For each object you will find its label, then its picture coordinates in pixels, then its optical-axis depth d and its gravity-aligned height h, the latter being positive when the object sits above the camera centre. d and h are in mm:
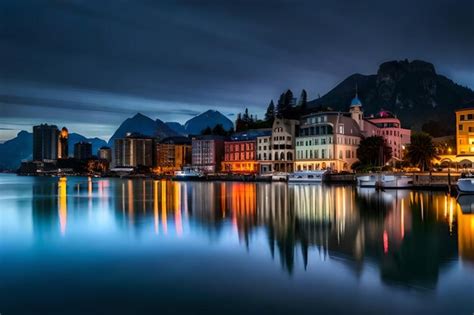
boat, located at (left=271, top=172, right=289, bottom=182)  99062 -2435
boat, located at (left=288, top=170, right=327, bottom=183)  86812 -2112
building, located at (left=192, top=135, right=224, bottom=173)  130875 +4328
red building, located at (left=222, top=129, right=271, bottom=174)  115462 +3867
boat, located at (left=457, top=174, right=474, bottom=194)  45781 -2412
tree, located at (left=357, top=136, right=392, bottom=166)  89706 +2674
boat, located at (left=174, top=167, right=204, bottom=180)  121125 -1762
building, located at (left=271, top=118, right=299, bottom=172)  106688 +5127
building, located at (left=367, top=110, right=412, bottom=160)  105188 +7551
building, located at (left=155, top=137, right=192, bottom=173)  173000 +5974
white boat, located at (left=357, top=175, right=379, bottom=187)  65431 -2393
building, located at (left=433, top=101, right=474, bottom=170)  73438 +4171
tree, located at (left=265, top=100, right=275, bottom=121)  147750 +18490
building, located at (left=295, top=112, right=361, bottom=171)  94625 +5109
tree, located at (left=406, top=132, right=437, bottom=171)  72062 +2064
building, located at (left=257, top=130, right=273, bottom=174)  109750 +3368
